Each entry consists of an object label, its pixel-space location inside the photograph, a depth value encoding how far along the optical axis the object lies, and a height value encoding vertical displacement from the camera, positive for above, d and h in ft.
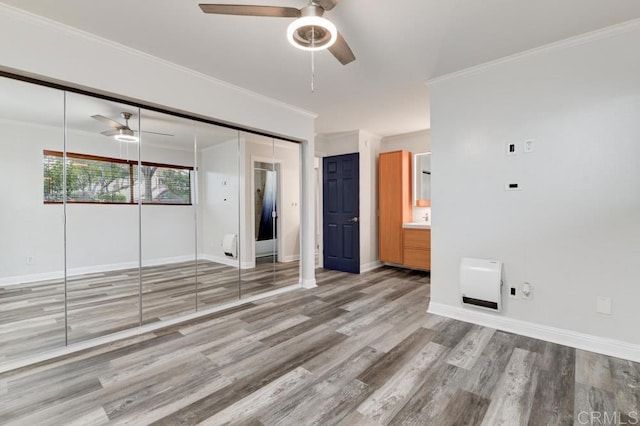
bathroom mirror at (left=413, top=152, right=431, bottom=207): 18.16 +1.93
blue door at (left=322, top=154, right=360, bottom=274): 17.40 -0.04
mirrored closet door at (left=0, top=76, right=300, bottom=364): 7.48 -0.10
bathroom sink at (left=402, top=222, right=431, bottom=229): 16.22 -0.84
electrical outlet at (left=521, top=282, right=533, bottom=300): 8.91 -2.56
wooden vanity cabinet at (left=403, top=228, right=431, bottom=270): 16.15 -2.19
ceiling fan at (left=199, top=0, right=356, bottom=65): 5.50 +3.86
